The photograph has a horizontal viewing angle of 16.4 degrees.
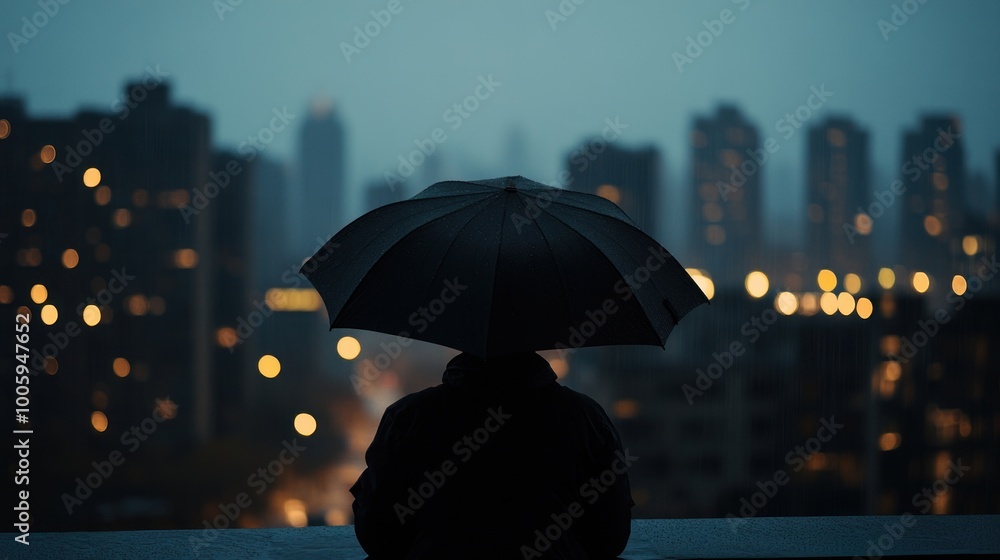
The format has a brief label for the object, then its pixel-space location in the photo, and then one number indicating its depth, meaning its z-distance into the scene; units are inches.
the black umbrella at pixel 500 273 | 257.3
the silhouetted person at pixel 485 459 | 255.6
